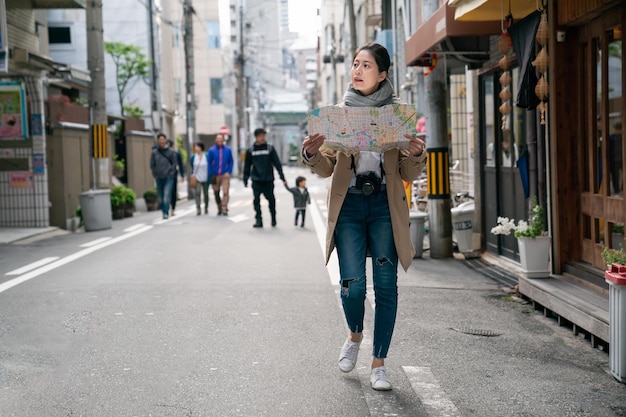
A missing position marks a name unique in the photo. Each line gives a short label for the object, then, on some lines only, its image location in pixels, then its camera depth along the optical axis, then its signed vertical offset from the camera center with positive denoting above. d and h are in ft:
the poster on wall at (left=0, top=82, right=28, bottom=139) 60.57 +4.21
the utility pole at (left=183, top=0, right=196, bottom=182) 117.60 +13.03
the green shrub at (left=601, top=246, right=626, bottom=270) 18.80 -2.12
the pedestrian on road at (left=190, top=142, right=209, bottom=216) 73.92 -0.49
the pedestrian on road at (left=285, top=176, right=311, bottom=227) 57.65 -2.02
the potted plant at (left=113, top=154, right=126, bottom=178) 96.94 +0.12
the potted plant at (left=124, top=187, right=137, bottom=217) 76.69 -2.76
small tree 126.31 +15.45
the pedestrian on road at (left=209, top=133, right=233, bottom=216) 71.15 -0.03
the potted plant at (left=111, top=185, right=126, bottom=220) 74.49 -2.62
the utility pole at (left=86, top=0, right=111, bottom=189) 65.16 +5.27
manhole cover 23.38 -4.50
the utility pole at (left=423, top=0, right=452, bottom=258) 41.06 -0.09
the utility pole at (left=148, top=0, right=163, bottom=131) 114.83 +11.92
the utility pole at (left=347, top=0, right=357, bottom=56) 94.68 +15.13
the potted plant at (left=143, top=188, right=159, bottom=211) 94.38 -3.14
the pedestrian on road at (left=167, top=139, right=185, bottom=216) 71.82 -0.67
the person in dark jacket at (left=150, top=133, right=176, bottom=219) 69.56 -0.02
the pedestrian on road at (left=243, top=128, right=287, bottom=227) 58.03 -0.21
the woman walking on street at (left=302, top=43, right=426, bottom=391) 17.37 -0.83
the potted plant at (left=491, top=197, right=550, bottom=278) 28.66 -2.82
